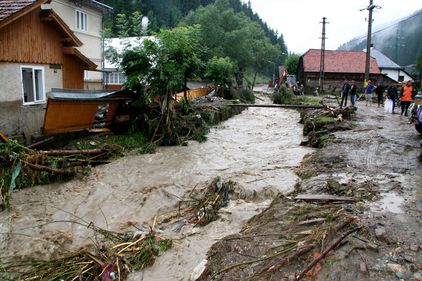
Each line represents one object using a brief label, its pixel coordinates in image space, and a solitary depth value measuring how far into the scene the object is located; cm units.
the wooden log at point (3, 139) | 962
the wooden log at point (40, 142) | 1123
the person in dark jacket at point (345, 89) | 2102
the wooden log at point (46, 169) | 934
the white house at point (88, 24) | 2433
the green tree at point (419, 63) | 5784
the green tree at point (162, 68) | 1442
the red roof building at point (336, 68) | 5000
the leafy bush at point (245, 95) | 3412
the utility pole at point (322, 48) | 4462
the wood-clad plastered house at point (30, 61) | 1183
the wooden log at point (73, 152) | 1022
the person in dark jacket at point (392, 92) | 1965
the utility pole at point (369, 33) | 2948
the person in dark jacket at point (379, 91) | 2258
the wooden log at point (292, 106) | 1868
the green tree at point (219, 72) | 3272
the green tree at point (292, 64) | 7056
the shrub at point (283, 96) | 3346
